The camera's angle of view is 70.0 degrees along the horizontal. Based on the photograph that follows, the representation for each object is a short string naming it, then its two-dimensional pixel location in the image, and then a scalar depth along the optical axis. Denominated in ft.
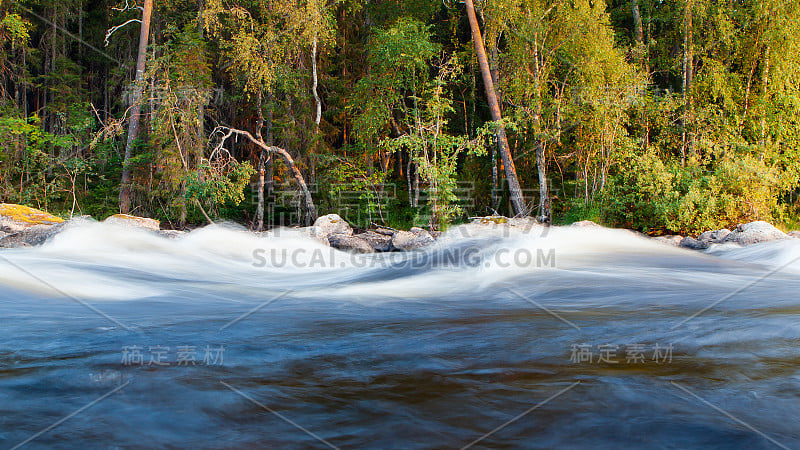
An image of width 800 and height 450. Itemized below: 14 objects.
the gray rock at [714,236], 40.63
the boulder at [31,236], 30.45
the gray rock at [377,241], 41.31
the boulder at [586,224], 41.12
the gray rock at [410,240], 40.14
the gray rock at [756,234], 36.76
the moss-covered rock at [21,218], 35.91
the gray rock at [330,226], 43.58
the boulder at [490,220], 45.85
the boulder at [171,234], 38.04
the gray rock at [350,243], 40.14
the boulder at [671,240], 41.04
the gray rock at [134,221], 40.29
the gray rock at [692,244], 39.68
